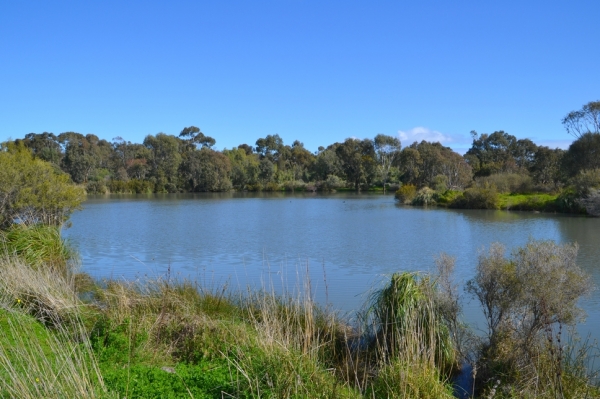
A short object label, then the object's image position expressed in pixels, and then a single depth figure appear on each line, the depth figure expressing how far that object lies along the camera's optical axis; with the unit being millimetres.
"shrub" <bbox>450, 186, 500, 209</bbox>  41334
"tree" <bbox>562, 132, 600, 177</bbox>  45344
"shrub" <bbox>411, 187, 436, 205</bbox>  47156
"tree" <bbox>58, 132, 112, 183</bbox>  75875
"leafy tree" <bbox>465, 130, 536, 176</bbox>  76875
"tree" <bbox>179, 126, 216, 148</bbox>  102488
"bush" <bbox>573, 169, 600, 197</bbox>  34938
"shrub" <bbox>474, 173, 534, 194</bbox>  47938
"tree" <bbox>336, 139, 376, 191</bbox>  79688
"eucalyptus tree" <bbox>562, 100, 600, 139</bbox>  50562
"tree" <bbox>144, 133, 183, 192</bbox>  78125
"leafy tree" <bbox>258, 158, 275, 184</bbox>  82500
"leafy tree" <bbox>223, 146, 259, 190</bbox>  82500
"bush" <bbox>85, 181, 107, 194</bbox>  72938
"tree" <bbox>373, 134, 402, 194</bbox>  83000
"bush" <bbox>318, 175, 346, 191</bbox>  79250
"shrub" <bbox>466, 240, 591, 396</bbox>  6520
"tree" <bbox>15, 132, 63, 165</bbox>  76938
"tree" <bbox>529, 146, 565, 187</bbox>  51688
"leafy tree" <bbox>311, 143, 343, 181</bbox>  82562
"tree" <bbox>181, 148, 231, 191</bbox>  78500
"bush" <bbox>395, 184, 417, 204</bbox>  48950
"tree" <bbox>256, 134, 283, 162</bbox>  100438
